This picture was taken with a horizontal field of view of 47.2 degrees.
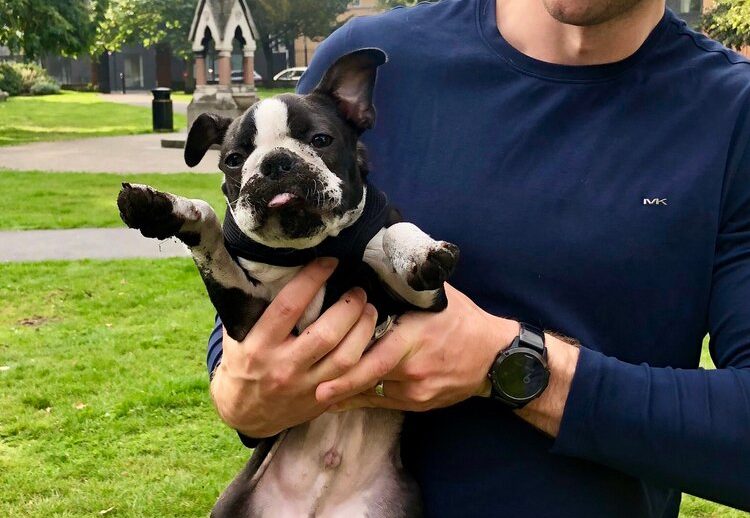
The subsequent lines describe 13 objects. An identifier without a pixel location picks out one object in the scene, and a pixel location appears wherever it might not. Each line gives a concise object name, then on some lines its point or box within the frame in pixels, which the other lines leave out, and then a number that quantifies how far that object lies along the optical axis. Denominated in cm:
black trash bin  2077
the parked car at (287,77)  4453
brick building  5706
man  172
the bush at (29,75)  3909
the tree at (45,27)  1912
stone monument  1728
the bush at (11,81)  3428
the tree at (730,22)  2277
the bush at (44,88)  3969
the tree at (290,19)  4782
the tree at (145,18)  4759
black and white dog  175
